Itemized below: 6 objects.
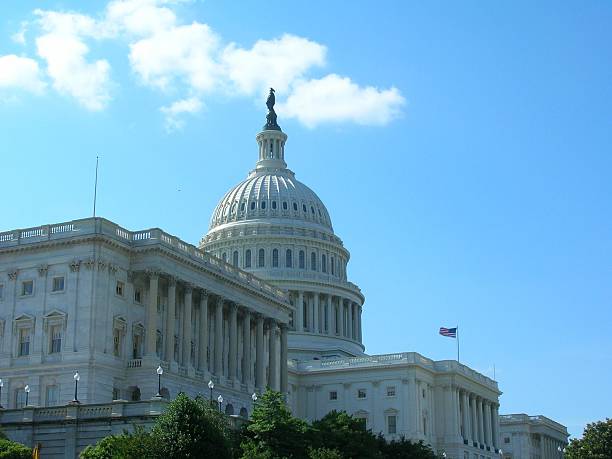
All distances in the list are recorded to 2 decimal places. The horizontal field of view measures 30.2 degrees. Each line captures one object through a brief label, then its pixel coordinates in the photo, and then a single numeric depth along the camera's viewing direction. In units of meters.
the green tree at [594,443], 103.19
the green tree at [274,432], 67.62
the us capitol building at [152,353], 85.19
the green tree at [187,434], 57.97
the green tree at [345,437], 72.19
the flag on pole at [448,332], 137.12
